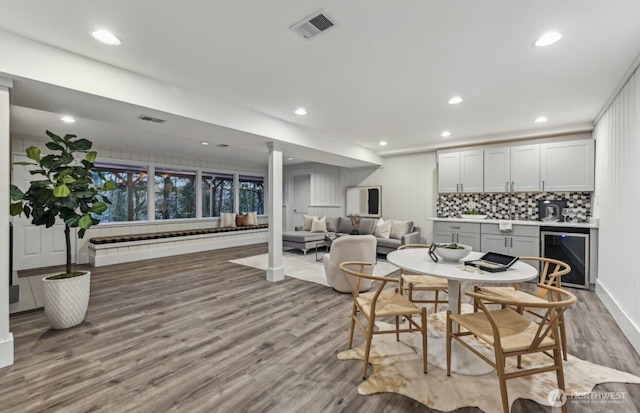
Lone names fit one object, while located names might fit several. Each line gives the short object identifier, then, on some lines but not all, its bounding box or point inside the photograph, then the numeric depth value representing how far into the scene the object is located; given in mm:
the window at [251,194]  9203
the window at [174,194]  7297
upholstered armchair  3764
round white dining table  1960
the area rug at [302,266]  4847
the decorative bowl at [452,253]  2402
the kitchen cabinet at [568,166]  4430
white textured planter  2797
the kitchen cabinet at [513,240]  4625
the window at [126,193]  6480
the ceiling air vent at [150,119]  3268
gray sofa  6114
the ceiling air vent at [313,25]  1979
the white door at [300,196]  9172
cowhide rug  1845
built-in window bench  5727
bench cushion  5762
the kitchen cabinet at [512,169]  4934
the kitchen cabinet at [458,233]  5209
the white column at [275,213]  4613
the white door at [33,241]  5316
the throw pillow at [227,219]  8398
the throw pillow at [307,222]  7798
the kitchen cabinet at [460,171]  5492
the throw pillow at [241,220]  8664
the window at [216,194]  8266
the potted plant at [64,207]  2721
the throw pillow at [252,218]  8860
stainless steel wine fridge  4180
